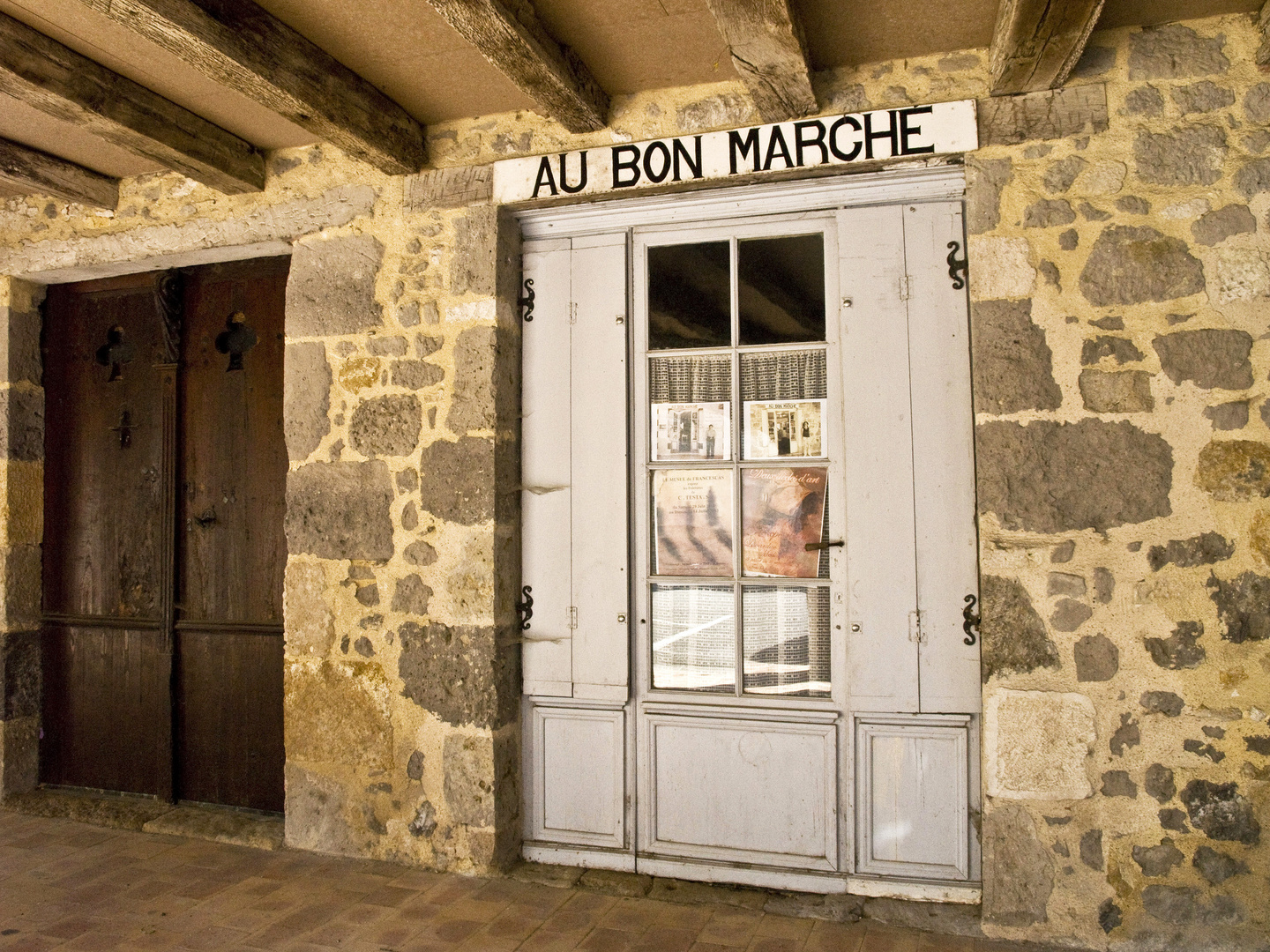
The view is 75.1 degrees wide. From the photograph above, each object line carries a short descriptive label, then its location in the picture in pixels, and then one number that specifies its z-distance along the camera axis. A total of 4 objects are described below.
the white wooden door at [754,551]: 2.66
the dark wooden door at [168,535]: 3.47
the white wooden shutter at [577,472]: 2.96
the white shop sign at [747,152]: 2.56
